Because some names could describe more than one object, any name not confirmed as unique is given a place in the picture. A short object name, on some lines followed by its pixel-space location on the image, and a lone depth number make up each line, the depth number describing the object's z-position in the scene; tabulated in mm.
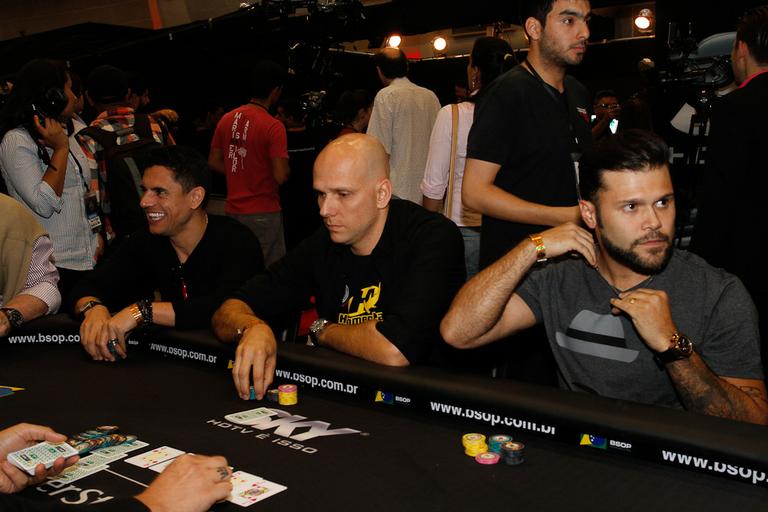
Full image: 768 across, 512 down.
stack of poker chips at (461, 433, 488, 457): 1649
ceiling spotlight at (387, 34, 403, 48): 10562
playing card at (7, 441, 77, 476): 1555
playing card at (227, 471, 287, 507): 1509
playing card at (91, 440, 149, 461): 1736
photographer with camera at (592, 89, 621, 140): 7031
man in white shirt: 4406
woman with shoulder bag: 3559
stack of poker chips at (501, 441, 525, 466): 1600
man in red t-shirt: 4902
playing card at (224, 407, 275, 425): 1935
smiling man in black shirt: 3121
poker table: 1477
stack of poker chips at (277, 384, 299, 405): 2045
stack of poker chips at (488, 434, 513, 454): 1645
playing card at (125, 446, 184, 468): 1697
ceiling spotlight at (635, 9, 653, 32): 10172
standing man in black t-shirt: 2721
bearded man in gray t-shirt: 1863
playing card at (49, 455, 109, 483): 1647
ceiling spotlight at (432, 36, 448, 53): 12800
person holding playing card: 1416
